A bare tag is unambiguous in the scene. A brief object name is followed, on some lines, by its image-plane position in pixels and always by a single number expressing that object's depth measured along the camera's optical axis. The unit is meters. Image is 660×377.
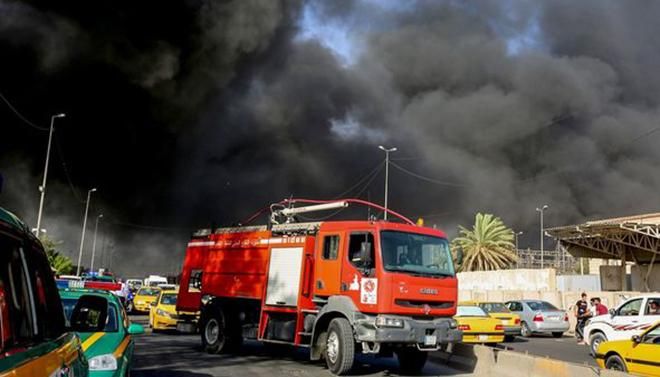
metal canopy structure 34.59
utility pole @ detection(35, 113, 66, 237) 33.06
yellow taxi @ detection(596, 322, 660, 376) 8.98
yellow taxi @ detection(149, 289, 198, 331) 18.59
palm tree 56.03
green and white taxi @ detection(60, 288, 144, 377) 3.83
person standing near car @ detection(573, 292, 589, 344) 20.27
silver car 22.50
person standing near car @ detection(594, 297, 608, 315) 19.50
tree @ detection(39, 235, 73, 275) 51.85
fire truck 9.95
